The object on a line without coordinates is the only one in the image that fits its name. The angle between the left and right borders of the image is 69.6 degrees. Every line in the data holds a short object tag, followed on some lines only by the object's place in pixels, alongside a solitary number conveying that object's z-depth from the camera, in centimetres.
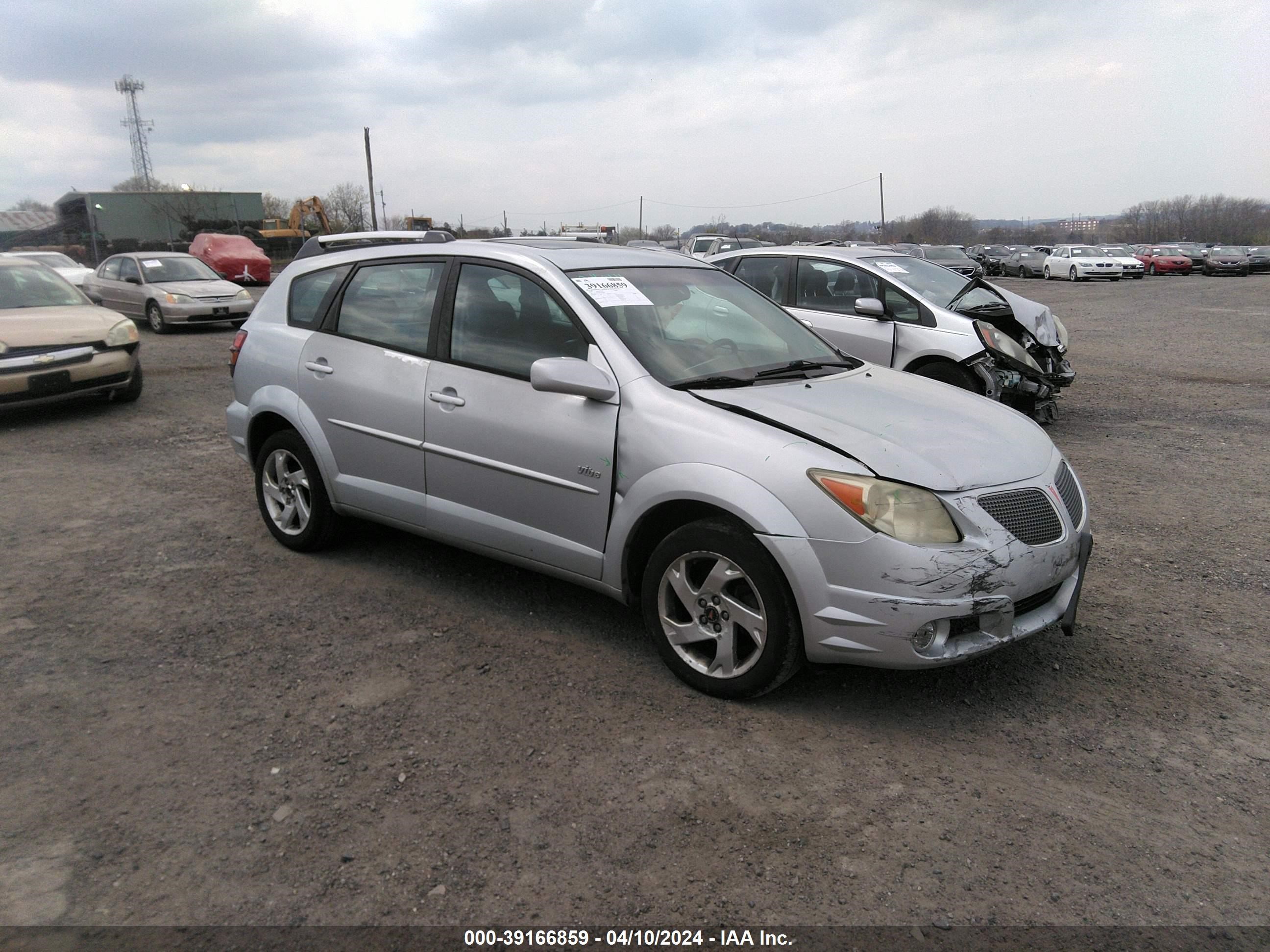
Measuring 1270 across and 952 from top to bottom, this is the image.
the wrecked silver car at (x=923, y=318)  786
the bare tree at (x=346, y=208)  6138
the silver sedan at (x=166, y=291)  1623
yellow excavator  4147
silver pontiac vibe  325
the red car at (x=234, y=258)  2798
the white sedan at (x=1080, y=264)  3488
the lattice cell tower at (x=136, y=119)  9006
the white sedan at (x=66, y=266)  1923
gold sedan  844
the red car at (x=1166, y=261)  3734
